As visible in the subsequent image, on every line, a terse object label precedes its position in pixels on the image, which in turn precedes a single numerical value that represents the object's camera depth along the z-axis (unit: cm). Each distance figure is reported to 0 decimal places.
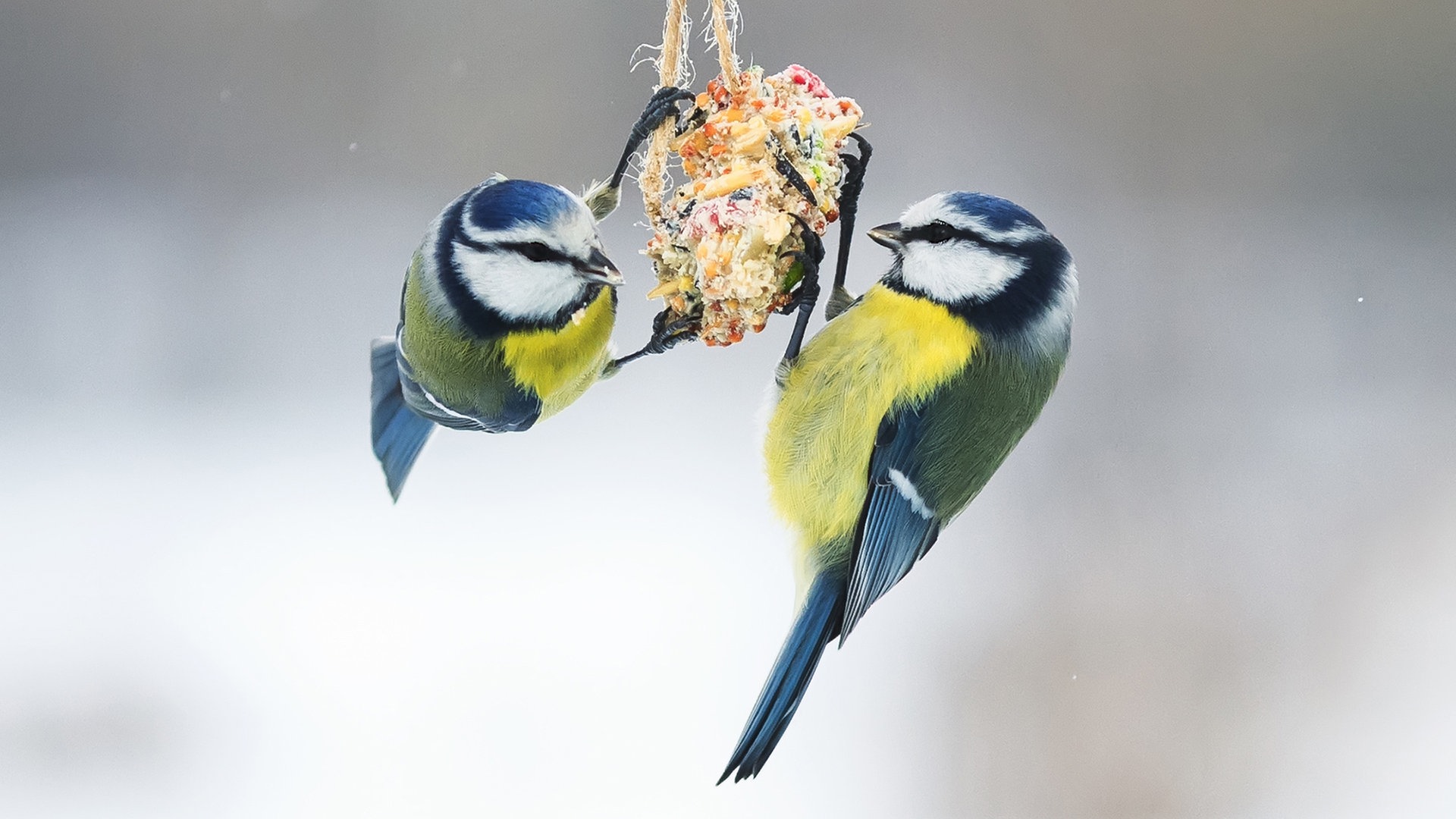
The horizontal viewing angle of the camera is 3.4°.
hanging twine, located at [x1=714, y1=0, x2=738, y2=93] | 386
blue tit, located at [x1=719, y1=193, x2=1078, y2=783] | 389
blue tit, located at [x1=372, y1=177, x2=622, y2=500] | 388
